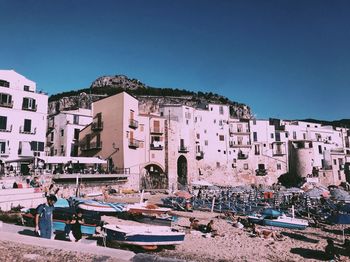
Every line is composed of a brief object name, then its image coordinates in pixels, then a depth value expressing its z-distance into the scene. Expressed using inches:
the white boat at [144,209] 881.2
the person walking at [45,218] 429.4
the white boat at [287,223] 901.2
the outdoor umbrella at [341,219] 940.0
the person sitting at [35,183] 978.0
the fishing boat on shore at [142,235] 565.3
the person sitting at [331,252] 588.4
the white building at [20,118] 1295.5
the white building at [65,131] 1820.9
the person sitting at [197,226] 806.7
